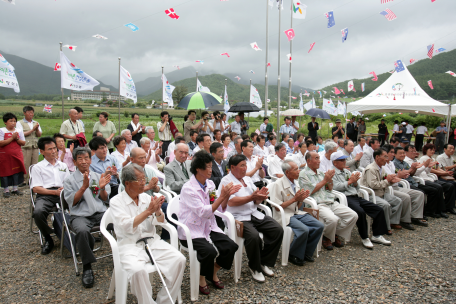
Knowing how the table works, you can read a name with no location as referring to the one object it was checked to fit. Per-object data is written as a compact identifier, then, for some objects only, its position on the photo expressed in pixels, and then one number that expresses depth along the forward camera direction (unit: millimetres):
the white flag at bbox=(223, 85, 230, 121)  13752
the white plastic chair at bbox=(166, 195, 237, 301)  2869
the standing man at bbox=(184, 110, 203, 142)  8336
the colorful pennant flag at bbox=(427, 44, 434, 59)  11490
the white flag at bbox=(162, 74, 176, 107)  10550
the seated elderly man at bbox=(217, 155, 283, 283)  3312
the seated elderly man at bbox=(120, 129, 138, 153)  6223
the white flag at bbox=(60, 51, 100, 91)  7445
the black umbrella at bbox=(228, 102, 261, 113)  10203
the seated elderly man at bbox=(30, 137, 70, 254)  3736
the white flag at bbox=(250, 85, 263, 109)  14144
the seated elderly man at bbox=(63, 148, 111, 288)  3260
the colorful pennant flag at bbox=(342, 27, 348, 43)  11203
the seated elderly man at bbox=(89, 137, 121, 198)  4410
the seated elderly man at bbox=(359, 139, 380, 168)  6977
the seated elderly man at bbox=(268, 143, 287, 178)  5875
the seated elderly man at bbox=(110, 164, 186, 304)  2484
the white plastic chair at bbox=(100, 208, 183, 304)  2467
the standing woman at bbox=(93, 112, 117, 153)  7094
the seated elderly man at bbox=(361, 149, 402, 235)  4977
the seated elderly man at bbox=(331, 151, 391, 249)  4430
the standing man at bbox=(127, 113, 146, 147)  7797
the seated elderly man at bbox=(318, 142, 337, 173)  5172
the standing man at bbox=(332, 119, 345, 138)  11281
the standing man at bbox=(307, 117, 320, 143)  11508
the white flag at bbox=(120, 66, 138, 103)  8977
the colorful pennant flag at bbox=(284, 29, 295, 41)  11516
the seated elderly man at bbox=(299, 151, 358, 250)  4160
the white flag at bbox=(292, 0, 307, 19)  11212
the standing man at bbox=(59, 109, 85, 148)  6573
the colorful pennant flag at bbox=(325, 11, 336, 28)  10509
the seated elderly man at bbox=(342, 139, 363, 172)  6199
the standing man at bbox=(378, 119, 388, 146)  15963
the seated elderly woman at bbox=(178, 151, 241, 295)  2947
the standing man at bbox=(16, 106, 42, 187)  6676
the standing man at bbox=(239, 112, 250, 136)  10280
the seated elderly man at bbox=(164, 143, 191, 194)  4358
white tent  10008
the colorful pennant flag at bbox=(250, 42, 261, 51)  12513
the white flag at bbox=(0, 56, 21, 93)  6422
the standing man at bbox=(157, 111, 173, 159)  7855
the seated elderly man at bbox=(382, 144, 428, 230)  5246
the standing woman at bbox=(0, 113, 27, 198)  5973
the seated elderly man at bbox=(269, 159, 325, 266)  3721
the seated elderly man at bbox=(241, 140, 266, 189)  5001
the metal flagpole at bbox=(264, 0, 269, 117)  14320
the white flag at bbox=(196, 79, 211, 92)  12097
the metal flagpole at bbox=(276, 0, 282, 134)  13820
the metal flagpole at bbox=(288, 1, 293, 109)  16159
